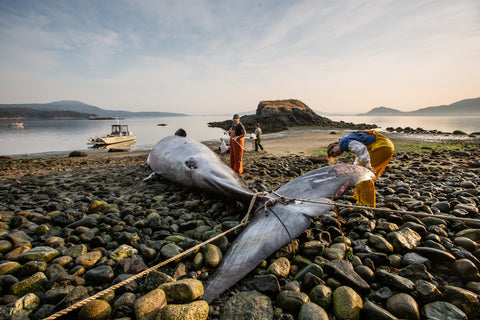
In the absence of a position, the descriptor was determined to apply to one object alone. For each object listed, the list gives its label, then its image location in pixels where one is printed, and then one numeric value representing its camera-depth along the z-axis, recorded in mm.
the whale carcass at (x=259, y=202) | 2562
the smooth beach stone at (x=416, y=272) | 2342
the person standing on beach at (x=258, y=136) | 13974
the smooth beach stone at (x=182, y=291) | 2149
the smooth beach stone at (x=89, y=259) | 2647
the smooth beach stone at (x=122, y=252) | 2797
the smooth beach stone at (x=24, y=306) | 1952
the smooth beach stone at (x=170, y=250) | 2828
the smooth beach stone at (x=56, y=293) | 2123
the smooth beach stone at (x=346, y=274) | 2252
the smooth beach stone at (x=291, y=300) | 2105
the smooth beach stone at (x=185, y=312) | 1921
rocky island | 44866
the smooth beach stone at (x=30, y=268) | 2441
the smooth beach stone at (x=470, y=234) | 2929
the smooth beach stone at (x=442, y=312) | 1870
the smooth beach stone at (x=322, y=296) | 2133
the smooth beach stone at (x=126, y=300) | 2068
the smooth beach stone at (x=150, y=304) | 1974
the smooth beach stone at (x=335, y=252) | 2792
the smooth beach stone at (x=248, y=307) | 2023
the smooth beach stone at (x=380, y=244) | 2857
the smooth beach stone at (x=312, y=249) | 2869
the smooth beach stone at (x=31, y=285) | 2182
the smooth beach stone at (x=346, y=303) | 2002
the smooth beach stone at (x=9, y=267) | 2390
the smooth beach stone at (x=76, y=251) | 2795
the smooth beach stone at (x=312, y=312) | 1954
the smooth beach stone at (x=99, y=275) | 2426
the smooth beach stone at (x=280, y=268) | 2547
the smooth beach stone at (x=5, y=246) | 2768
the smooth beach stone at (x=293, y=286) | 2322
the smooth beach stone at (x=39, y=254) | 2617
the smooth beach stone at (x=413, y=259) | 2580
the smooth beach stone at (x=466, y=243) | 2756
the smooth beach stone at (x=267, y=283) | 2297
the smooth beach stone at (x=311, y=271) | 2477
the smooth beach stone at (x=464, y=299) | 1931
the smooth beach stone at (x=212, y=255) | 2738
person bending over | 3754
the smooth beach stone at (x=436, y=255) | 2510
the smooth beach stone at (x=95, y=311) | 1931
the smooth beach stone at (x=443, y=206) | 3998
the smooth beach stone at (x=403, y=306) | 1930
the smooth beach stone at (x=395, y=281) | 2211
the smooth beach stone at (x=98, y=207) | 4204
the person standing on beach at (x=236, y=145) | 7914
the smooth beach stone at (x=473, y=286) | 2138
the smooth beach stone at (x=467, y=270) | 2295
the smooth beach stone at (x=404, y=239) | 2887
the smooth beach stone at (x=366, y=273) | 2426
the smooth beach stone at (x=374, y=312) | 1875
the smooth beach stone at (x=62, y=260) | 2606
